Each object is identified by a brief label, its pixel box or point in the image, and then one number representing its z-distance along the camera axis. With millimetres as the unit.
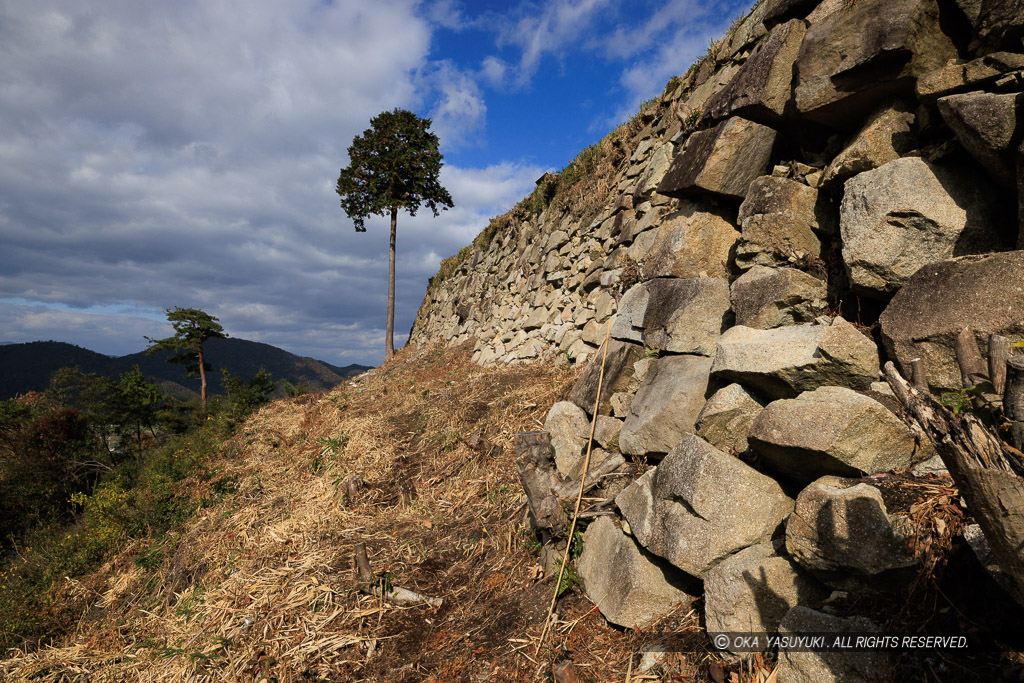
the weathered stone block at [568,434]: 4945
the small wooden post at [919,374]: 2748
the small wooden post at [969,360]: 2430
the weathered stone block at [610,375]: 5156
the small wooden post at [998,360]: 2121
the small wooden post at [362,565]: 5031
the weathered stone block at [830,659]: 2154
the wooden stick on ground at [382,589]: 4710
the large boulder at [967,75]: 2988
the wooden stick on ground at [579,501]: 3755
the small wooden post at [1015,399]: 1852
